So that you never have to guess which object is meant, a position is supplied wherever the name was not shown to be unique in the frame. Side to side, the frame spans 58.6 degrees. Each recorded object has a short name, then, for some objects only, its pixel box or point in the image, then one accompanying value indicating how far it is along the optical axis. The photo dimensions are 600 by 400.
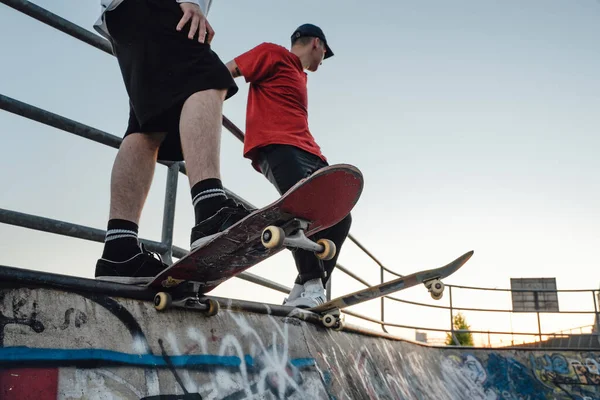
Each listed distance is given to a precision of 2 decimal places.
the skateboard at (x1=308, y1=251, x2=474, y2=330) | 1.86
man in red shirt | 2.52
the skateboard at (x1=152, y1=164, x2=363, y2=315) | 1.41
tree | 37.38
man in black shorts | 1.60
